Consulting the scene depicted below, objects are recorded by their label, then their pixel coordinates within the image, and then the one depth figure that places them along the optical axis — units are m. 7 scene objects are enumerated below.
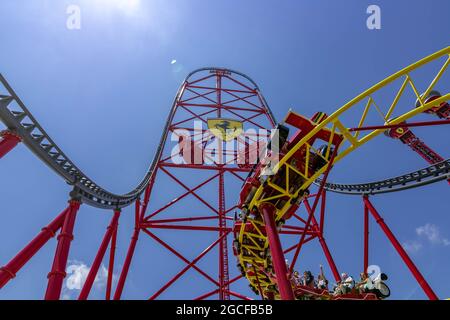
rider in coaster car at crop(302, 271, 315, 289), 8.91
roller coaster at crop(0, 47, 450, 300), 6.08
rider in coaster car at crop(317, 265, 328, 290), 8.89
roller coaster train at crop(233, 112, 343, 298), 7.78
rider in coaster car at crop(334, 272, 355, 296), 7.69
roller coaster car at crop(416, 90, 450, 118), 17.27
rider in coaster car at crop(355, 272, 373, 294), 7.66
